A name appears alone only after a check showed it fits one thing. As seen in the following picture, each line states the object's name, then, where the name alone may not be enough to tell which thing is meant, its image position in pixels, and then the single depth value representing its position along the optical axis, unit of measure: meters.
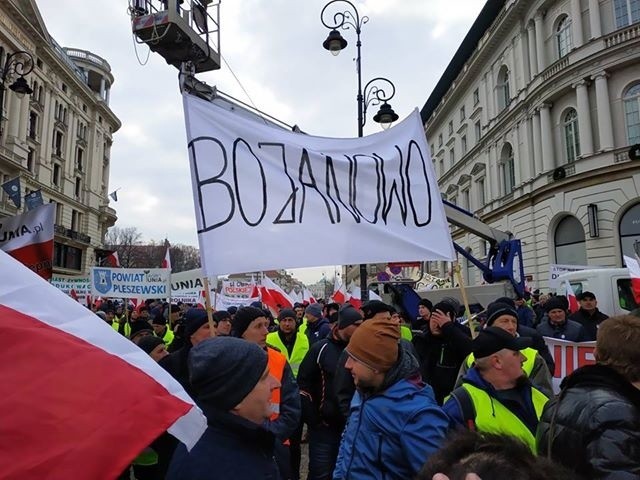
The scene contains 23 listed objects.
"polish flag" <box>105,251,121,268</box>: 15.05
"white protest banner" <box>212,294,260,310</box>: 14.23
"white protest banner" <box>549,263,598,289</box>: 14.22
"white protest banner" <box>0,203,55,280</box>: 5.17
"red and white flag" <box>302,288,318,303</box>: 17.98
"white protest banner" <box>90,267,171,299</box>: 12.02
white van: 11.75
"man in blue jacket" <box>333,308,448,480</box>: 2.26
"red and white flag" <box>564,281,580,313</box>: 9.95
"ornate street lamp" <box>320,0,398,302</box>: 11.45
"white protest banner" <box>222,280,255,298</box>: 16.31
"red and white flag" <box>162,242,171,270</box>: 13.93
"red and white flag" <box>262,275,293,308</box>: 12.41
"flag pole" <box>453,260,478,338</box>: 3.61
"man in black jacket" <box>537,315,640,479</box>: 1.78
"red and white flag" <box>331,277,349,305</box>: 15.05
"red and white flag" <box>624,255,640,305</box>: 7.16
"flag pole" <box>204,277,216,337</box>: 3.15
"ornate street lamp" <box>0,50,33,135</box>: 9.99
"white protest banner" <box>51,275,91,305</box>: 17.86
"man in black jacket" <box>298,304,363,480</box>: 4.32
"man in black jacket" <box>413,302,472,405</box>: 5.02
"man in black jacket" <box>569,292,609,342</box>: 7.66
